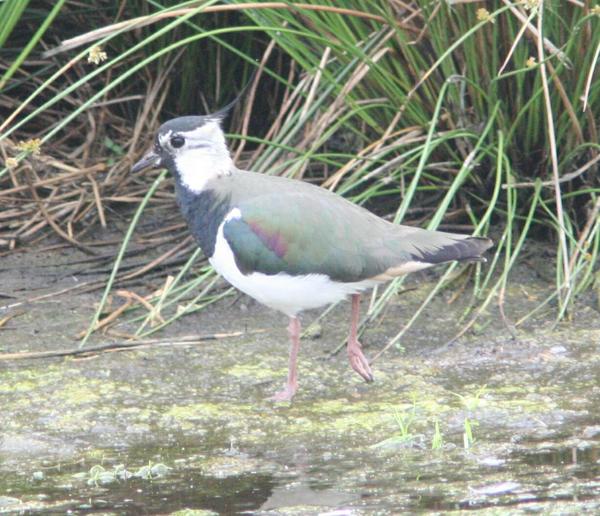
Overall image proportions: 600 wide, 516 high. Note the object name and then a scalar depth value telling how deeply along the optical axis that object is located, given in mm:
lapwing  9359
